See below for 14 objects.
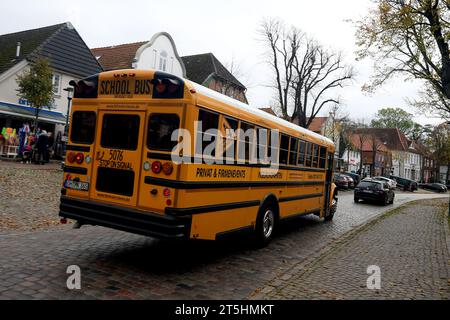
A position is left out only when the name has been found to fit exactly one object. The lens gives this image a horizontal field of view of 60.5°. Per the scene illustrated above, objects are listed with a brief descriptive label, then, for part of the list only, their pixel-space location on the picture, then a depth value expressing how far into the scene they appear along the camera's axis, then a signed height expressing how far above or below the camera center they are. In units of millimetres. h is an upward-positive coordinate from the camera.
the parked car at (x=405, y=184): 47156 -25
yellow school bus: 5371 +63
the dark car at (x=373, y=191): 22156 -620
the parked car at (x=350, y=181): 31870 -237
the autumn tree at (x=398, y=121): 91312 +14532
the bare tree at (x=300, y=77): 32688 +8448
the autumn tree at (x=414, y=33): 13657 +5964
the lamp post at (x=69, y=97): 16766 +2683
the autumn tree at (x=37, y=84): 20438 +3557
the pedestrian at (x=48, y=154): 19625 -84
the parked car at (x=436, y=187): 54125 -147
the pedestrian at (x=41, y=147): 18688 +243
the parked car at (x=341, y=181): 30312 -279
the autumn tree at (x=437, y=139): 54909 +6908
